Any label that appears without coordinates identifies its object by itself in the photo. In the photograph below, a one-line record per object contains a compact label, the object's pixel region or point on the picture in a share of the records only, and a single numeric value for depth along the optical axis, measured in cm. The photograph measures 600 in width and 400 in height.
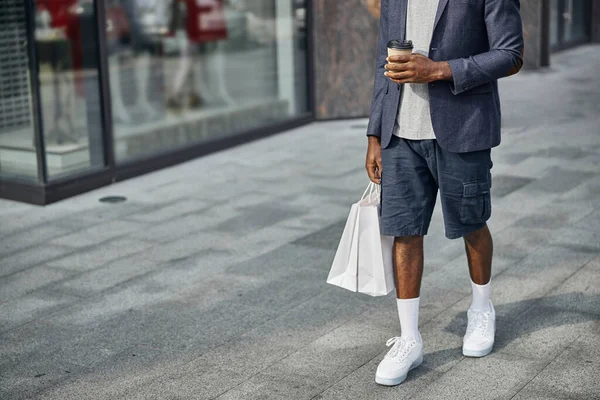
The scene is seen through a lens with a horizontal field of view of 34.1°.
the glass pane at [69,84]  789
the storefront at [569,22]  1728
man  411
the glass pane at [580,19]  1823
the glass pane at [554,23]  1708
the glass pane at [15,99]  773
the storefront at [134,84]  787
